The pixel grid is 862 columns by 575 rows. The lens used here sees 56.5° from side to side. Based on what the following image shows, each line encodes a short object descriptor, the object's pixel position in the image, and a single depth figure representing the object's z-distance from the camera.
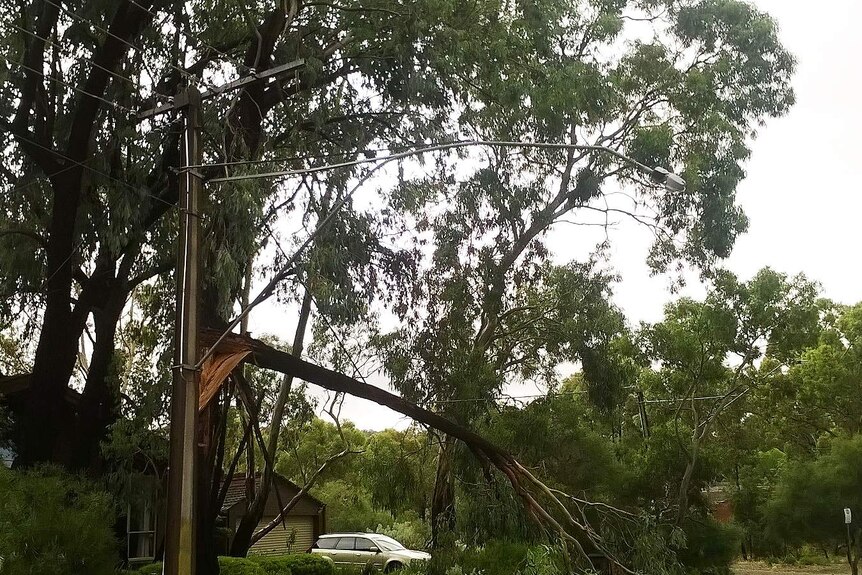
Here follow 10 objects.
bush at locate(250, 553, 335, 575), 17.77
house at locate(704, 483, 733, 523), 36.28
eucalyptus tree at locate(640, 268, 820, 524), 22.89
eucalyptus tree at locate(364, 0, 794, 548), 13.83
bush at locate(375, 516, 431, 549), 31.68
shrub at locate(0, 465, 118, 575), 7.24
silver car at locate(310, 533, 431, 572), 22.98
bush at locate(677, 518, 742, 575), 23.41
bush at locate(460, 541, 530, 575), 11.67
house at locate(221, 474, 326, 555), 26.05
